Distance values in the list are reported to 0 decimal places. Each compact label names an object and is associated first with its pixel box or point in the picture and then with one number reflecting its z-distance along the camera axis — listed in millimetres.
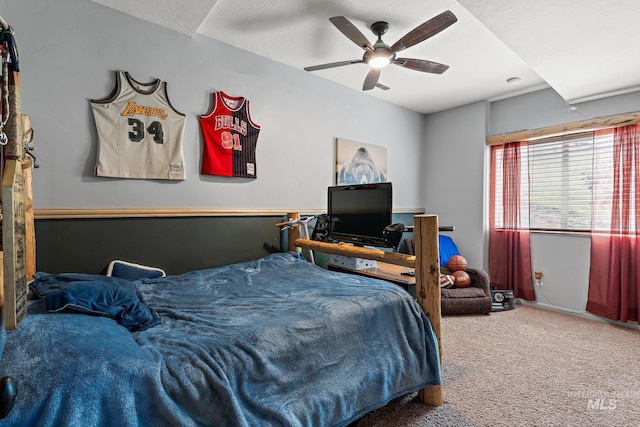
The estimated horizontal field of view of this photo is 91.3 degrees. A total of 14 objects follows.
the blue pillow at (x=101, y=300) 1235
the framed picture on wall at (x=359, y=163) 3621
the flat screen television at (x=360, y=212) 2484
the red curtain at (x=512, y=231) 3775
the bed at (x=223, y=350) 896
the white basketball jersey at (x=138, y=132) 2168
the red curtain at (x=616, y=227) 3033
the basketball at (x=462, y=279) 3481
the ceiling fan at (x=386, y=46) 2020
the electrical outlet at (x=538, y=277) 3679
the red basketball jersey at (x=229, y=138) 2639
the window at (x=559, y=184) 3414
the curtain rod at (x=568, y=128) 3072
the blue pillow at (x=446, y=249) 3961
